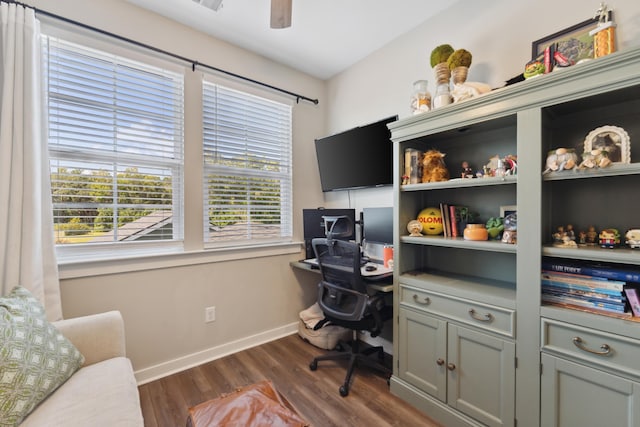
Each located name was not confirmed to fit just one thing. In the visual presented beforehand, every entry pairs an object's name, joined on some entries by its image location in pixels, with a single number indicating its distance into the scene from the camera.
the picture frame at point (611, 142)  1.18
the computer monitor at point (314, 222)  2.76
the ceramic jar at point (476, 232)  1.61
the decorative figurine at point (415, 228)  1.88
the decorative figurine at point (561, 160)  1.24
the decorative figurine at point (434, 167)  1.81
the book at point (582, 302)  1.17
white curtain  1.51
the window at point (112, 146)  1.79
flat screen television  2.32
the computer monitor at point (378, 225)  2.29
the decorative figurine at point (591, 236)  1.38
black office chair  1.91
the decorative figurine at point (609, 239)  1.24
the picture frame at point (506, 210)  1.69
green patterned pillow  1.01
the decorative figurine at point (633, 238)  1.19
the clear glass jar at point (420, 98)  1.84
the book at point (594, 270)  1.16
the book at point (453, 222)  1.83
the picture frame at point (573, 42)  1.31
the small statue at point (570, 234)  1.34
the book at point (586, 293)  1.17
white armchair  1.02
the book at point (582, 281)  1.18
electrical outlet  2.32
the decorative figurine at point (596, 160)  1.15
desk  1.95
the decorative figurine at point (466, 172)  1.70
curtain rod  1.70
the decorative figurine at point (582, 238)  1.39
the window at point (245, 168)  2.40
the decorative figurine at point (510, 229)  1.47
